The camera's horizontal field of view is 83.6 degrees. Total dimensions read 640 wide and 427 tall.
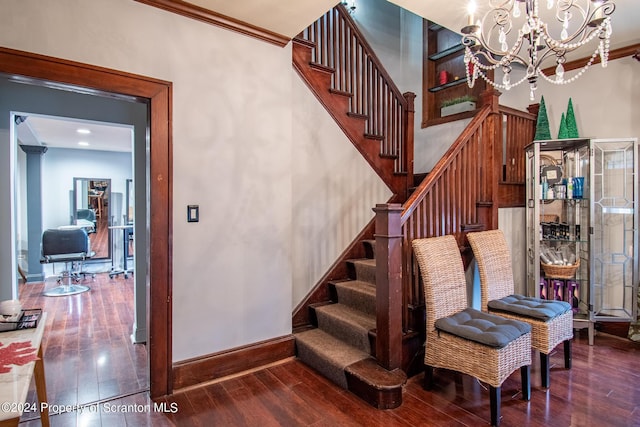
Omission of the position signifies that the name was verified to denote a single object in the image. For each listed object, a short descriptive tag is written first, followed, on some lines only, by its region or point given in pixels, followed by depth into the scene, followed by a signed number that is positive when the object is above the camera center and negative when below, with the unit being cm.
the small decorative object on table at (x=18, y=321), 174 -56
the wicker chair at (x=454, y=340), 212 -84
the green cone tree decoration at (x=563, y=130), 365 +80
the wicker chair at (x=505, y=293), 255 -71
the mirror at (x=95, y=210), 752 +0
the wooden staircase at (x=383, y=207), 248 +1
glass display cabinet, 345 -22
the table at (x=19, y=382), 107 -59
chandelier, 203 +110
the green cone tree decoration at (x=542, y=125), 375 +87
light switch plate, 258 -2
